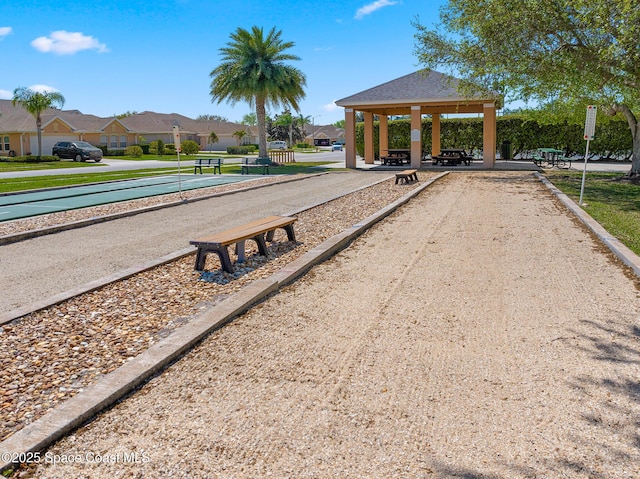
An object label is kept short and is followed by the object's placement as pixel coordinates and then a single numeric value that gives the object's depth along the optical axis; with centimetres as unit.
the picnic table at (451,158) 2816
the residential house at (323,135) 12338
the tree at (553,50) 1272
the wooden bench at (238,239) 679
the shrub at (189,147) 5428
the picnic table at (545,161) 2741
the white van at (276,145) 7850
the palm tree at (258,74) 3114
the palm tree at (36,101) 4544
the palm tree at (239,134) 8006
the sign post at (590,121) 1219
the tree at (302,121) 11143
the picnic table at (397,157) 2942
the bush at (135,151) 5009
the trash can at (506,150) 3419
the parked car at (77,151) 4297
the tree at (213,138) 7454
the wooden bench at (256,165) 2600
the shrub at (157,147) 5466
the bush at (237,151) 6406
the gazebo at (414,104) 2714
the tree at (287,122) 9600
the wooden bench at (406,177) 1839
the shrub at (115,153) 5394
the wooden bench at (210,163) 2503
